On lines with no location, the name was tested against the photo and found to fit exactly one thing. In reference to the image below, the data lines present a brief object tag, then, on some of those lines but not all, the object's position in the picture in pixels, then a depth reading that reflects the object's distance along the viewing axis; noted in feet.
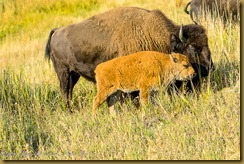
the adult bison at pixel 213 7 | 78.84
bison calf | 44.70
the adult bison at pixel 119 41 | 49.70
